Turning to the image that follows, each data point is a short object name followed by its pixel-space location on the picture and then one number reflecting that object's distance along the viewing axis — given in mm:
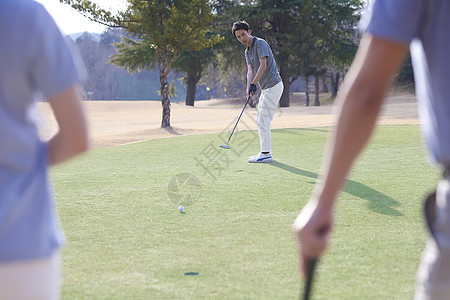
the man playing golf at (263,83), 17609
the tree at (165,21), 37344
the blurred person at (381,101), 2549
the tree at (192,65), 79187
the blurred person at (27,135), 2598
